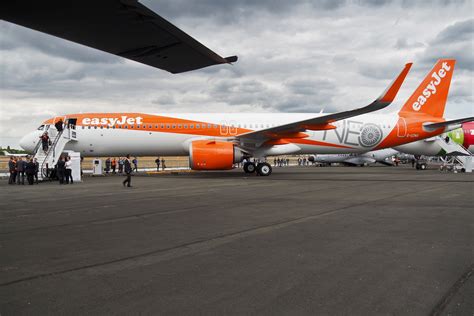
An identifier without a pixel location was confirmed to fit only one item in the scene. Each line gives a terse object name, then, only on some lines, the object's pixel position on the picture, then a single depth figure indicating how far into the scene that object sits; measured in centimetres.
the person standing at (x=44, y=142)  1986
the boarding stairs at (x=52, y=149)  1920
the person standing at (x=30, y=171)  1681
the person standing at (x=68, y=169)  1727
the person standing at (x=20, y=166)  1728
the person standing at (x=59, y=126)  2010
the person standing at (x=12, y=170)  1781
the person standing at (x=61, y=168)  1674
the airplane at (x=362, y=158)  4312
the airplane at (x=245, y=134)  1883
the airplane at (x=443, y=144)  2897
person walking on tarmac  1459
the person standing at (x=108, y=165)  2940
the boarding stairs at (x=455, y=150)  2835
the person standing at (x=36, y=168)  1758
